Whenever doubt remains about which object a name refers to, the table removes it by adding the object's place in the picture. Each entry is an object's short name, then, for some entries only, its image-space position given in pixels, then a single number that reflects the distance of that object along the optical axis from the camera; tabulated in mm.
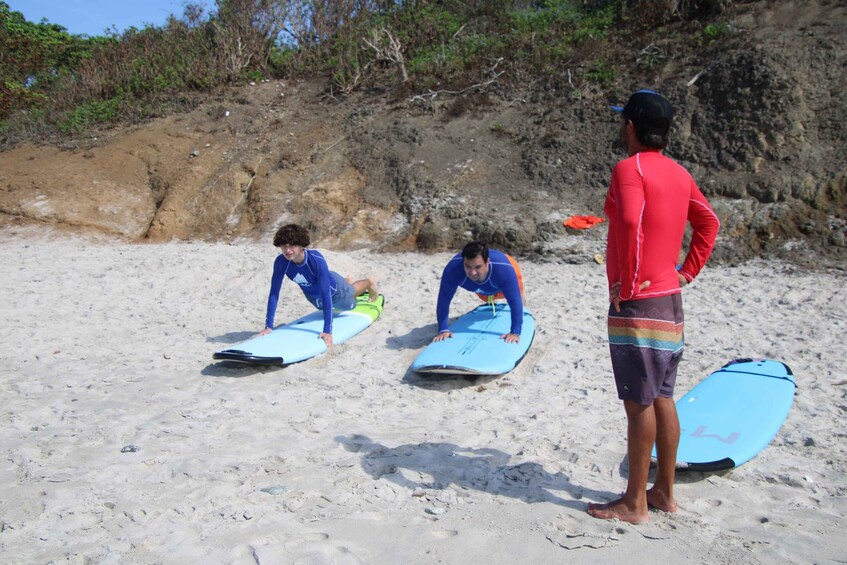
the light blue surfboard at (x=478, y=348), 5293
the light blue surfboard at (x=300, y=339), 5629
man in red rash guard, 2717
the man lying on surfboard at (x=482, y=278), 5461
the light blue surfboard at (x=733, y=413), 3605
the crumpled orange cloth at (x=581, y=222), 9252
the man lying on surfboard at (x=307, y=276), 6082
